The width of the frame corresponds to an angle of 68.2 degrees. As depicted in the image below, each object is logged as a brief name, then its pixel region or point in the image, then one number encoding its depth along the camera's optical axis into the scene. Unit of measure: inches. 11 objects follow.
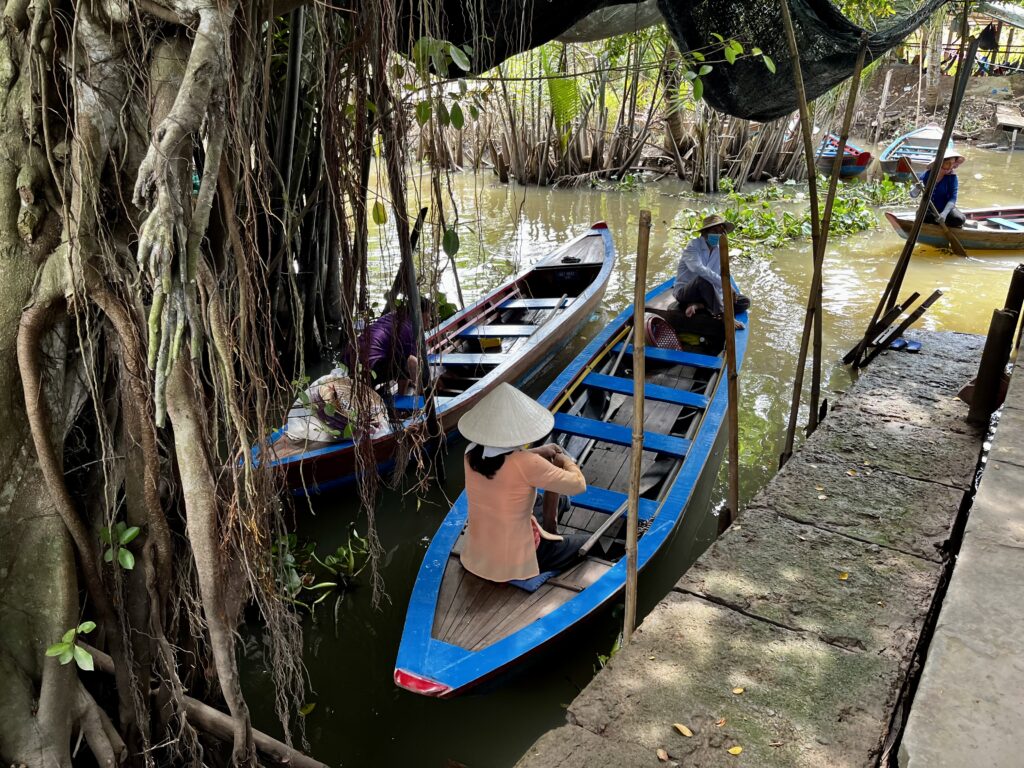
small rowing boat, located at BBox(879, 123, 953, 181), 539.8
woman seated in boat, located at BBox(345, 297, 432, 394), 187.9
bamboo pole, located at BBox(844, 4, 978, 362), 182.5
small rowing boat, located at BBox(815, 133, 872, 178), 568.7
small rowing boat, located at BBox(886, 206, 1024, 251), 377.1
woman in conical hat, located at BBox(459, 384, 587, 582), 139.6
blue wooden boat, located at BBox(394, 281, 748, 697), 131.1
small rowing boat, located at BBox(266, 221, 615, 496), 191.0
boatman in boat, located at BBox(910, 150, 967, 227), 372.5
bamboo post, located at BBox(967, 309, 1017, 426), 138.4
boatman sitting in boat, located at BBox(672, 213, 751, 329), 248.2
